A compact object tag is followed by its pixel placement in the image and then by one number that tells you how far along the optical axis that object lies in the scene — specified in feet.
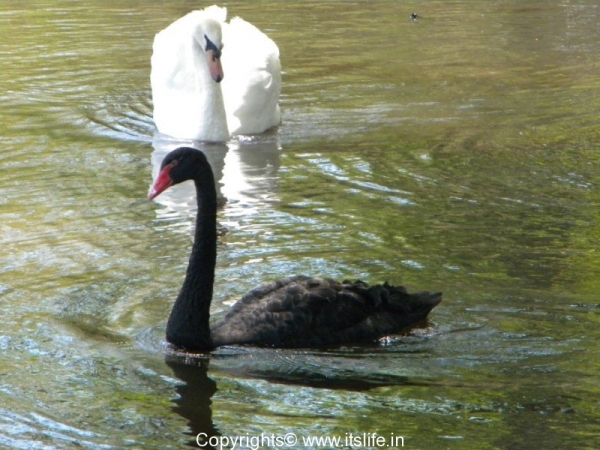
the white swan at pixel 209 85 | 77.51
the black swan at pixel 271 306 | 42.57
